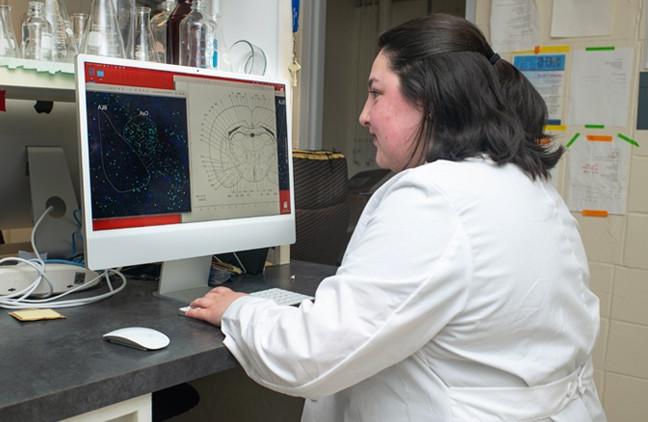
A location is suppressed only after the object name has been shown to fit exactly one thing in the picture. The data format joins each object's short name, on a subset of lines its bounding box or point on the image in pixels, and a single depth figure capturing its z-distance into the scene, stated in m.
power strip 1.20
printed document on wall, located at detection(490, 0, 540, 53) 2.29
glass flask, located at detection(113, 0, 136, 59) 1.37
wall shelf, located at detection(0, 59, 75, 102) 1.17
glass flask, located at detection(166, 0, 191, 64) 1.49
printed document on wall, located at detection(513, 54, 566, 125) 2.24
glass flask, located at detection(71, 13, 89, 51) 1.36
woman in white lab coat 0.86
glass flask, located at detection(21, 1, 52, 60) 1.25
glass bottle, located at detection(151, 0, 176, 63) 1.50
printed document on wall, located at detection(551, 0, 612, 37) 2.12
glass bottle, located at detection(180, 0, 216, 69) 1.47
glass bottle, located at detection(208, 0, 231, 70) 1.58
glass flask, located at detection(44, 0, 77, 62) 1.28
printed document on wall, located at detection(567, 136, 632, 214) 2.13
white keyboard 1.27
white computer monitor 1.12
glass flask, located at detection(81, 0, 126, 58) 1.30
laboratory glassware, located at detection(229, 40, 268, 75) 1.67
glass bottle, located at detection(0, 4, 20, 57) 1.22
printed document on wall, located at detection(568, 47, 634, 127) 2.10
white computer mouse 0.95
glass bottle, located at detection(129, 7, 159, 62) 1.41
